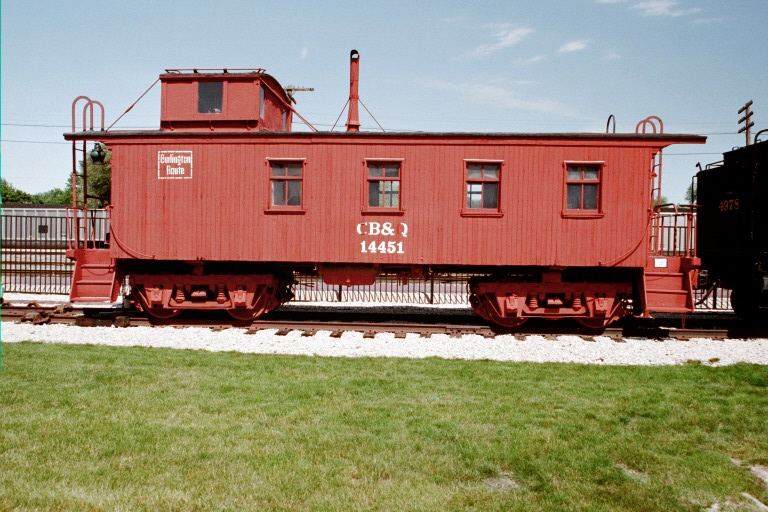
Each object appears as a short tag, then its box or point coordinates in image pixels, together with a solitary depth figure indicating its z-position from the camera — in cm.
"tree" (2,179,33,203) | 8431
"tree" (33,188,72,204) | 11601
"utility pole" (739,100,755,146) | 2711
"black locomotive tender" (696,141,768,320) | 1147
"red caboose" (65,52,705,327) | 1073
